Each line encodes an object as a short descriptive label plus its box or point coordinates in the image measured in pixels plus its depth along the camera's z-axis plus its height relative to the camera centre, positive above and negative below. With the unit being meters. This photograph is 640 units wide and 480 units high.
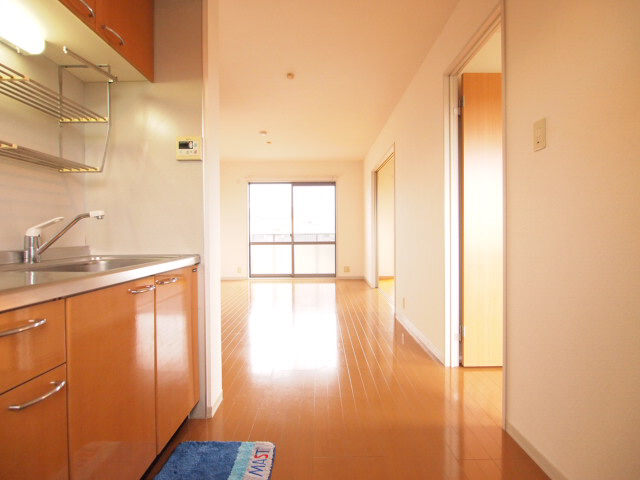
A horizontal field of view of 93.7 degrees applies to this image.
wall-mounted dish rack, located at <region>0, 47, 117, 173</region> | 1.21 +0.62
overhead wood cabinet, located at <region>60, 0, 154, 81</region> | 1.22 +0.98
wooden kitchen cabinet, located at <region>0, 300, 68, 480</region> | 0.62 -0.35
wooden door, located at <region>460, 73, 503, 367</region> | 2.31 +0.13
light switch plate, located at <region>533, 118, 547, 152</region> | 1.28 +0.44
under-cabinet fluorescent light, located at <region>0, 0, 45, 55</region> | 1.19 +0.88
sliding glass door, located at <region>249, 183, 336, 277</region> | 6.94 +0.25
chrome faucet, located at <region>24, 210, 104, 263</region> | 1.31 -0.03
